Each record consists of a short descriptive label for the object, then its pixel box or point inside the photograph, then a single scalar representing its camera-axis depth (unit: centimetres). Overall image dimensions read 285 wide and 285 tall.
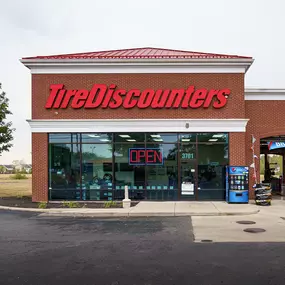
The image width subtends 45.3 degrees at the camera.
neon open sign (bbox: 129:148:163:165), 1819
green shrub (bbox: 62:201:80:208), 1627
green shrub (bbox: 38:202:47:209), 1605
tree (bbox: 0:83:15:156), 2164
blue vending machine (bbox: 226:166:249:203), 1688
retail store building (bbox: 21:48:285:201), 1786
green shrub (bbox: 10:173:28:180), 4491
